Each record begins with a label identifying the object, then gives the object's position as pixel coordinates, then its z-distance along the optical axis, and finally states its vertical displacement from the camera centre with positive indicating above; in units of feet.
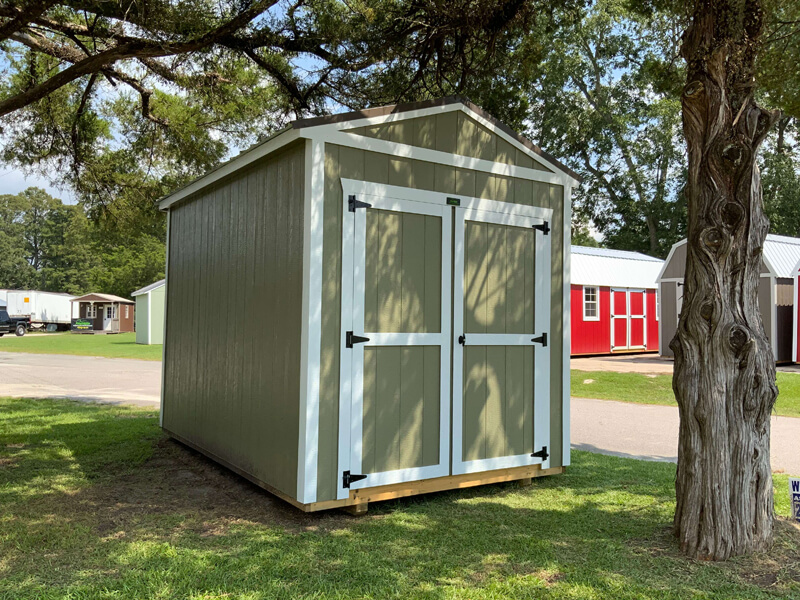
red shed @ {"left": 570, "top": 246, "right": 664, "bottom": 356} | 57.47 +2.20
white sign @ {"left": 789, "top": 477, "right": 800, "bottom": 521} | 12.80 -3.32
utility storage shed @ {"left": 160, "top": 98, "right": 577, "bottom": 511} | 14.23 +0.38
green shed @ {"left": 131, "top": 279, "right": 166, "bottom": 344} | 81.41 +0.95
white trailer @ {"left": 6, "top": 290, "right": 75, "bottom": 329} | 117.70 +2.34
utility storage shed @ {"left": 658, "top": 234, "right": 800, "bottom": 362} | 47.91 +2.61
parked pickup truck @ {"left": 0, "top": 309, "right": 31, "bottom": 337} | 102.89 -0.86
